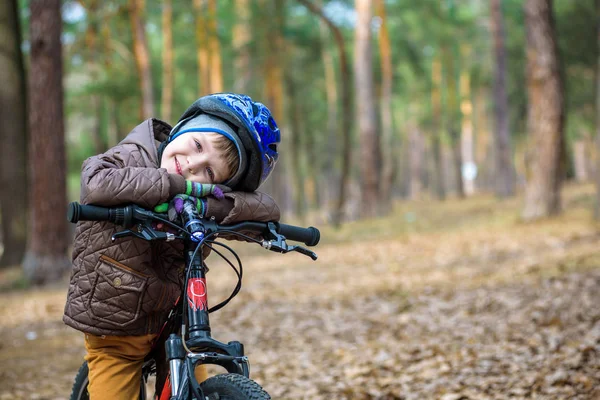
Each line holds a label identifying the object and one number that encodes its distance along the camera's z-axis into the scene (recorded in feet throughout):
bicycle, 7.32
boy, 8.31
